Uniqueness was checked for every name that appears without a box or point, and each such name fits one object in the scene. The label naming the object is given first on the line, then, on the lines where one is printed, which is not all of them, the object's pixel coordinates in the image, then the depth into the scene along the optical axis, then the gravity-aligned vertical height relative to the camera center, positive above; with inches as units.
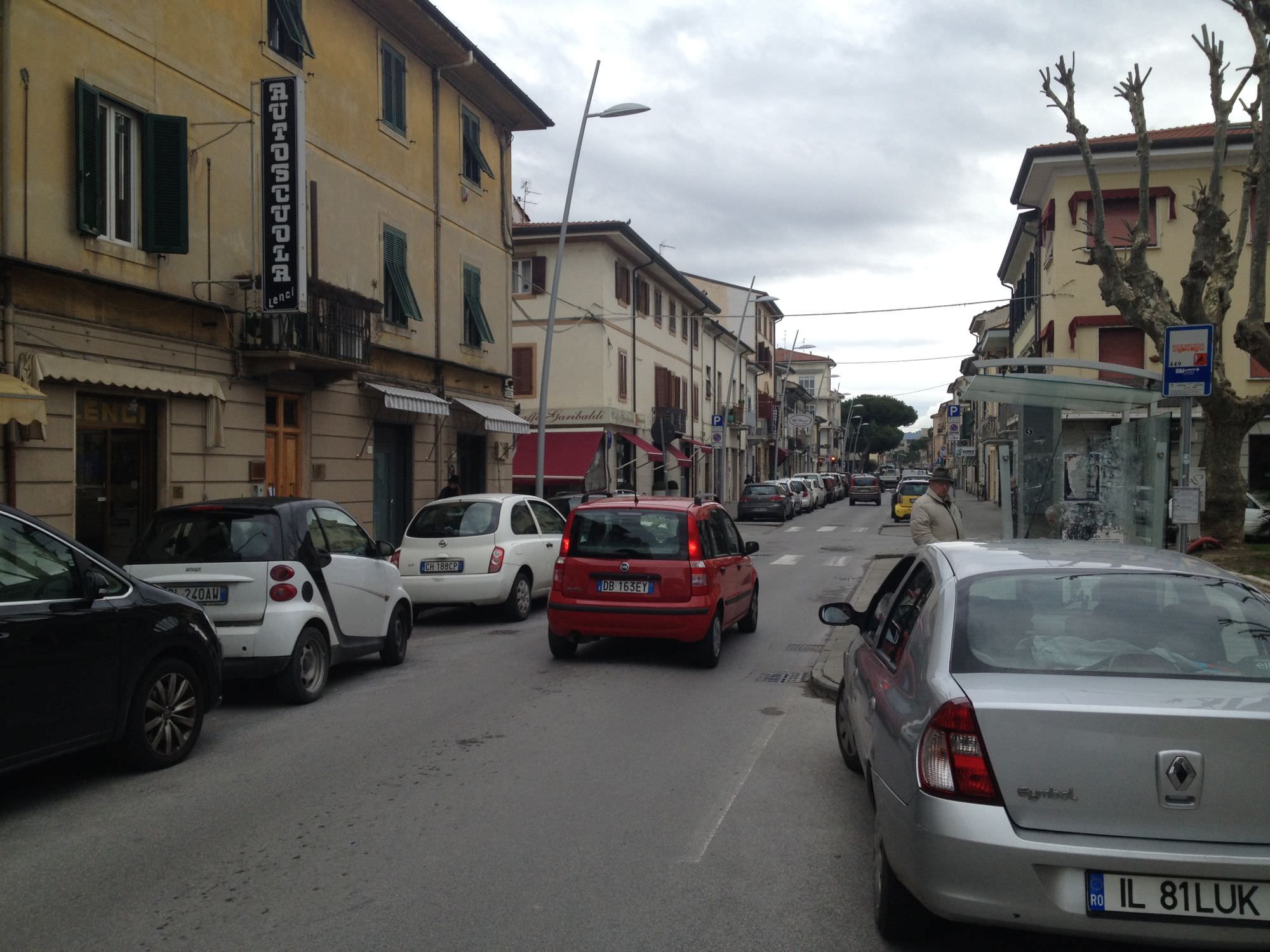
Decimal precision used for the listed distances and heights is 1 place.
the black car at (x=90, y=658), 214.2 -44.0
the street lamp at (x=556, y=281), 855.7 +157.1
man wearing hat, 429.1 -20.0
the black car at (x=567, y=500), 1088.8 -38.7
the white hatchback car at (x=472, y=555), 521.7 -46.0
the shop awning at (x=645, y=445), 1513.3 +28.1
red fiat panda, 388.5 -42.0
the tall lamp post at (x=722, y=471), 1766.7 -10.8
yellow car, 1502.2 -43.1
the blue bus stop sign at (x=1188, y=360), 376.8 +39.1
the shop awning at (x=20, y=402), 434.9 +23.3
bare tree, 628.4 +115.2
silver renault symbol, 129.8 -40.0
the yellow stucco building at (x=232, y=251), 487.8 +120.3
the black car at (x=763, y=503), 1541.6 -54.9
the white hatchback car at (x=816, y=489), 2083.7 -46.8
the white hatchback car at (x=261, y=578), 324.2 -36.6
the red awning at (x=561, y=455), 1385.3 +11.1
